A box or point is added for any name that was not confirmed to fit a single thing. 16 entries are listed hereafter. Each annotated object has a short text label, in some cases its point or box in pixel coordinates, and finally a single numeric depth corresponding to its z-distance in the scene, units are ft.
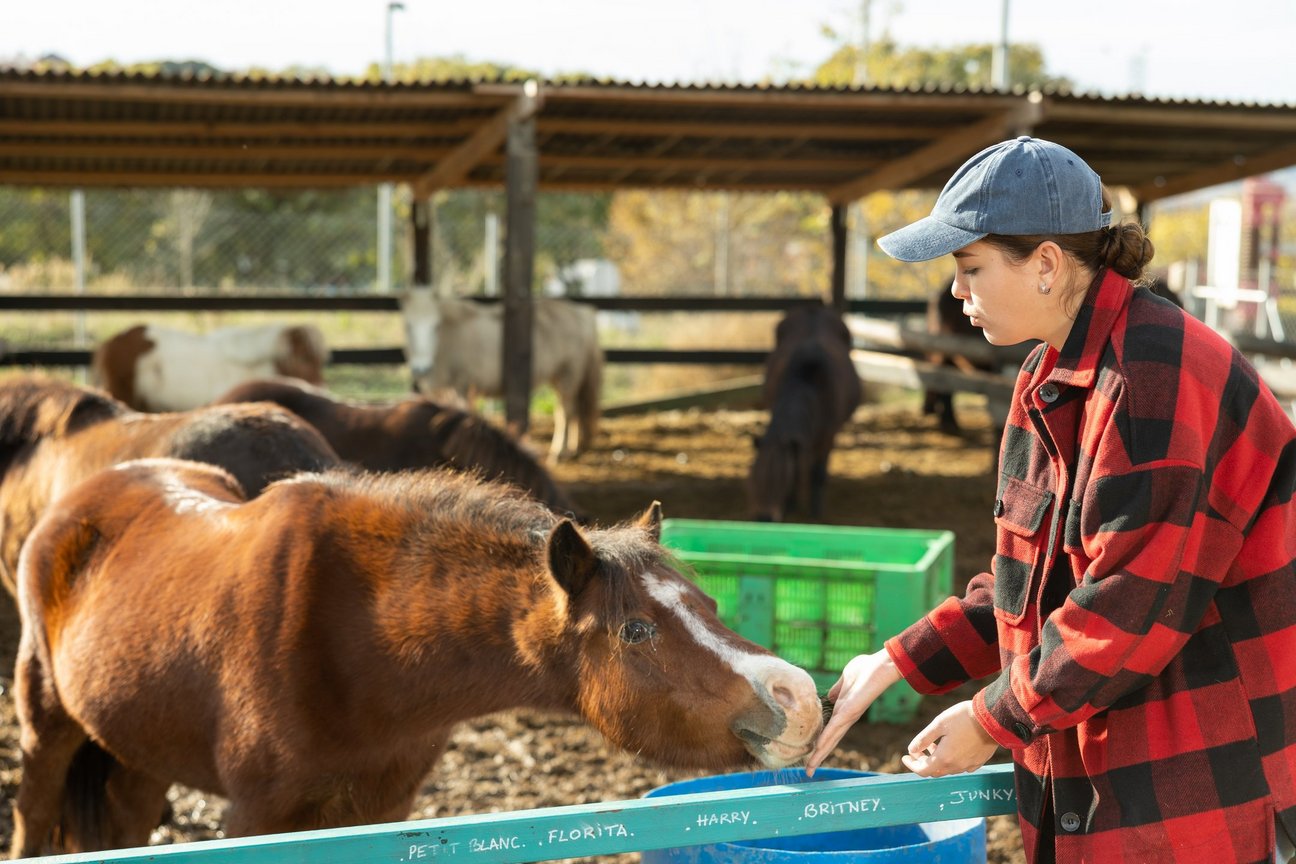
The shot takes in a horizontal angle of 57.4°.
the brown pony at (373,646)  8.19
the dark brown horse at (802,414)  28.22
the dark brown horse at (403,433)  20.35
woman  5.44
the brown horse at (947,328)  42.02
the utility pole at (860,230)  59.26
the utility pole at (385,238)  52.42
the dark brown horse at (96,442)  15.24
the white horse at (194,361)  35.65
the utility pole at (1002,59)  45.98
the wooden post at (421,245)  42.06
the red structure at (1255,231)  60.03
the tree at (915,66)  65.57
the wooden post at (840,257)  43.65
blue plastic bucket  7.42
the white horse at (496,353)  37.09
